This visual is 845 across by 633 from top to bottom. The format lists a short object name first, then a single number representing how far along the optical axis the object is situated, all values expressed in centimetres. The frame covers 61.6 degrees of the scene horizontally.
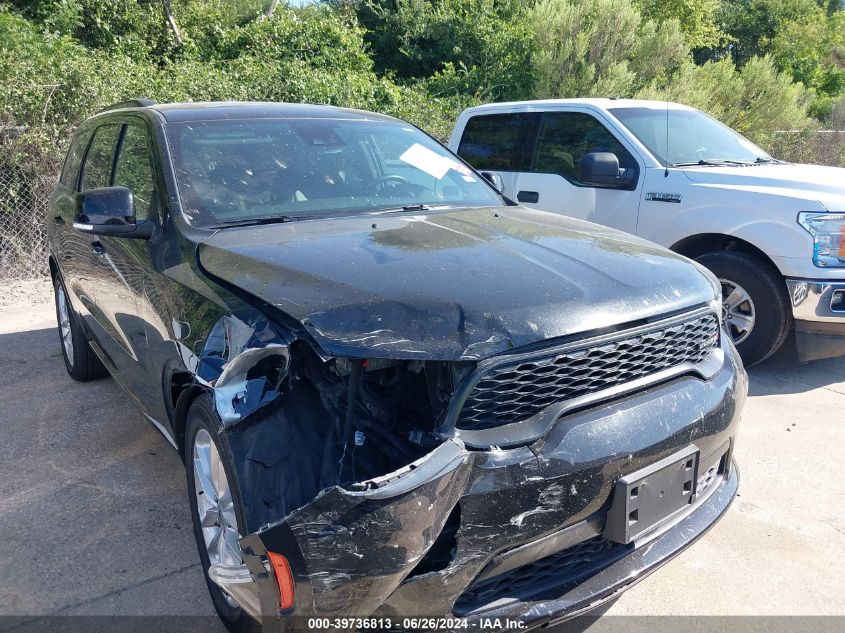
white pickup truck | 459
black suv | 182
